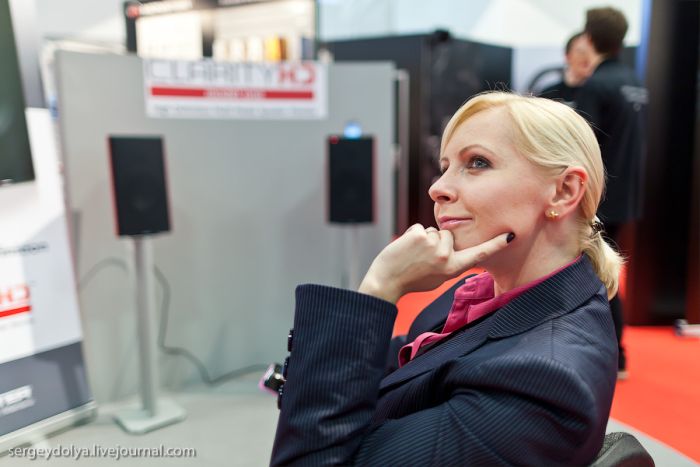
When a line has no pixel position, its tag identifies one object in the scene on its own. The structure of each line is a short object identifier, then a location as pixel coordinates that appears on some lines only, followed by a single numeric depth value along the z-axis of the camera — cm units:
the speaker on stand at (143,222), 227
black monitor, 205
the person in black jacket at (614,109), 279
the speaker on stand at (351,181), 280
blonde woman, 85
